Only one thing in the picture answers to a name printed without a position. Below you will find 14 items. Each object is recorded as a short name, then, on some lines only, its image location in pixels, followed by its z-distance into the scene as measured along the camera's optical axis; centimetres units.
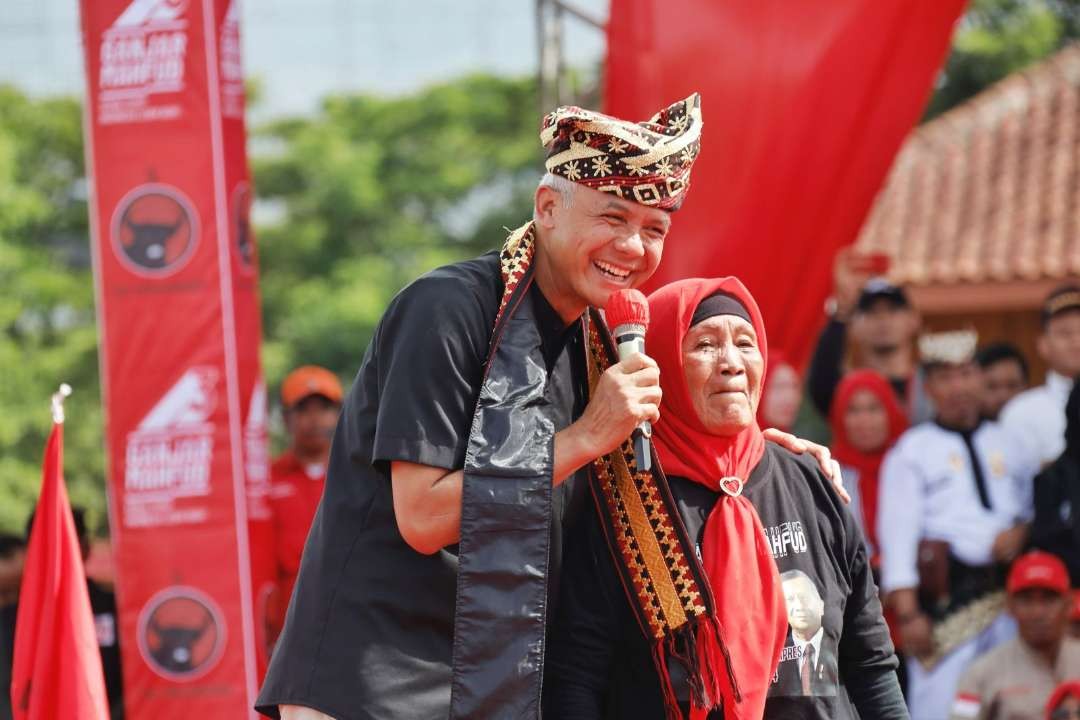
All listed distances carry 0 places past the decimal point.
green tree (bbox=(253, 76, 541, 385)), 4834
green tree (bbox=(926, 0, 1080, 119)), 4419
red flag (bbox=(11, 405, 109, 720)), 794
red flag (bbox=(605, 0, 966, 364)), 1312
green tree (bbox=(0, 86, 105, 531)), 4062
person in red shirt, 1273
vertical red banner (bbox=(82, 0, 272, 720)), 1157
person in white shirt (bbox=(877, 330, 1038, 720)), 1270
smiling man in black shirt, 566
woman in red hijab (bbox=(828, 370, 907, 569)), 1347
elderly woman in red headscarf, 638
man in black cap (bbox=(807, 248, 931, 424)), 1412
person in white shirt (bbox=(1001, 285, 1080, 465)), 1318
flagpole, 768
